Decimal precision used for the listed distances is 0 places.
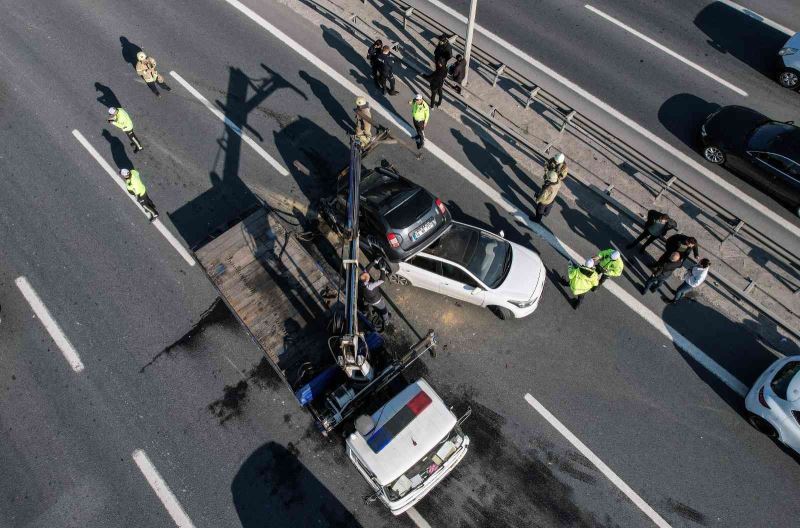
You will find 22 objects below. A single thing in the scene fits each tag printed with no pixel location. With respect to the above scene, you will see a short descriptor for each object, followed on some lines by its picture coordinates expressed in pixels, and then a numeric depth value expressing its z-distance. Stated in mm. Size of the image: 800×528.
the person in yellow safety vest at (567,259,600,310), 11188
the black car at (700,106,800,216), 13234
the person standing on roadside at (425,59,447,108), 14039
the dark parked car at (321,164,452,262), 11461
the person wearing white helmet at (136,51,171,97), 14719
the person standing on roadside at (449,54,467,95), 14312
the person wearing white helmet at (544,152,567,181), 12094
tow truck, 9586
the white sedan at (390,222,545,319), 11633
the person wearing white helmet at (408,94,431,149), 13219
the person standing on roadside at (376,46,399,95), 14328
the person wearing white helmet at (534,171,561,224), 12062
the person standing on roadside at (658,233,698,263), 11344
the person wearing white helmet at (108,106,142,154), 13727
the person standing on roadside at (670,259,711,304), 11156
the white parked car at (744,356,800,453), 10242
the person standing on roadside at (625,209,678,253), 11820
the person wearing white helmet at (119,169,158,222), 12562
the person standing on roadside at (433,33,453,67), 14227
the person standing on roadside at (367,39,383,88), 14234
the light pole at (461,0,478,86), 13234
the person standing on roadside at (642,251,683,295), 11328
